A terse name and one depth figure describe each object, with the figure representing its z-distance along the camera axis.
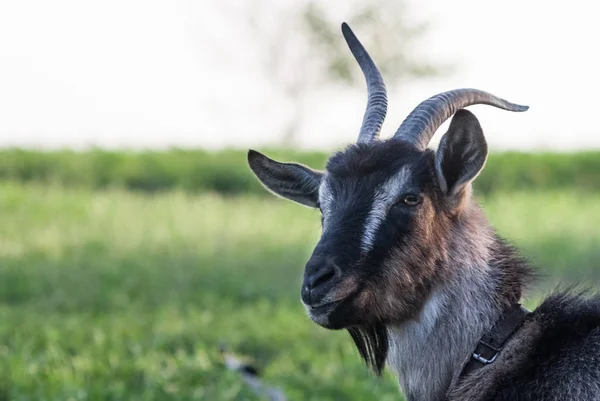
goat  7.91
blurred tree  66.06
